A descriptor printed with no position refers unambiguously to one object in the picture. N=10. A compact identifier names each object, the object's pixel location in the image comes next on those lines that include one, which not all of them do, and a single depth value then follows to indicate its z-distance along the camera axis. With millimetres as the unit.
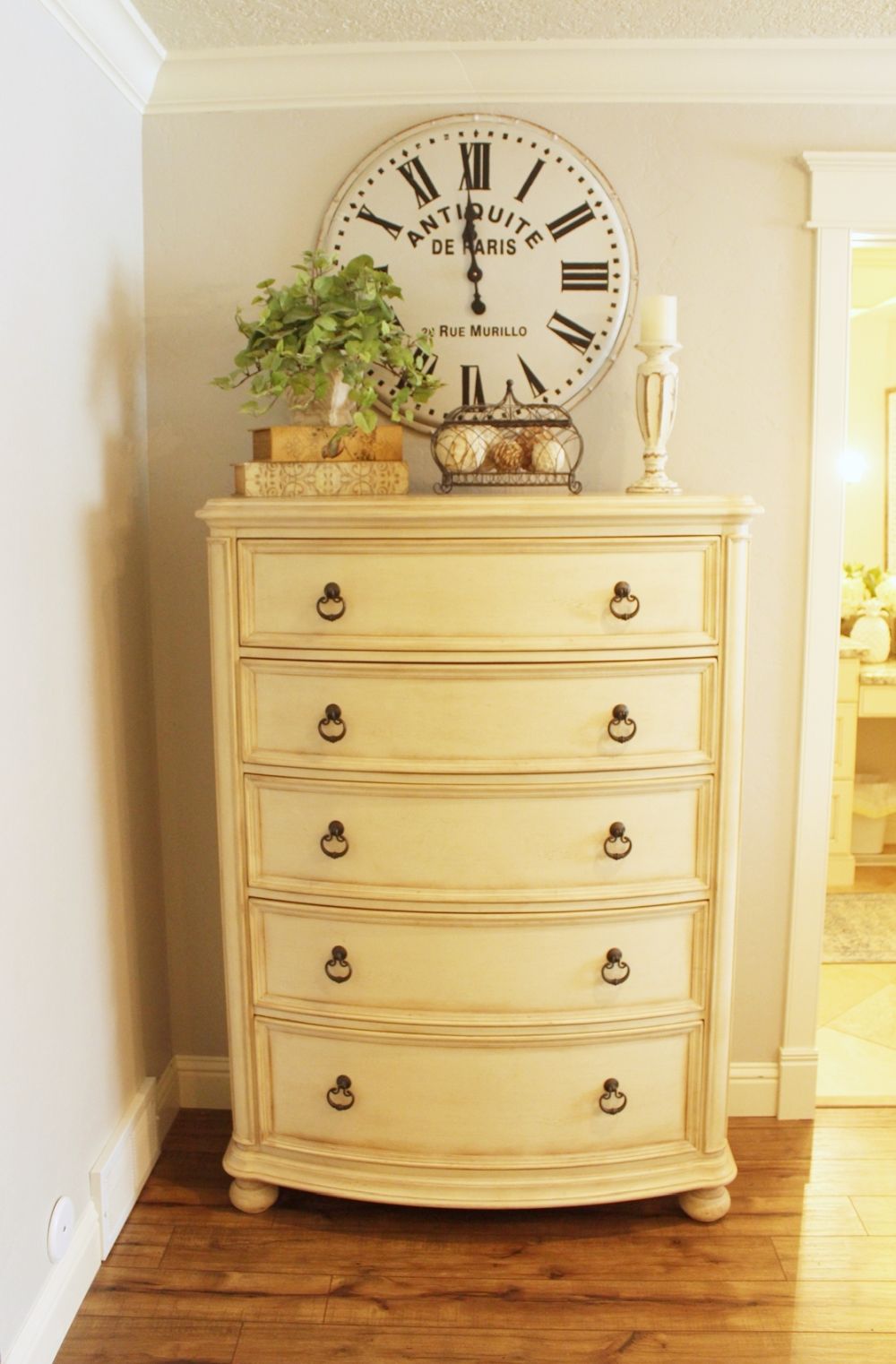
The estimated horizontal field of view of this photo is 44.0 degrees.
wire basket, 2145
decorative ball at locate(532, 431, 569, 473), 2145
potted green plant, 2064
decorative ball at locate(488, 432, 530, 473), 2154
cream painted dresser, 1982
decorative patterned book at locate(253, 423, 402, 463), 2135
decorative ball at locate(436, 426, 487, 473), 2143
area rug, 3607
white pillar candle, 2088
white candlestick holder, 2096
